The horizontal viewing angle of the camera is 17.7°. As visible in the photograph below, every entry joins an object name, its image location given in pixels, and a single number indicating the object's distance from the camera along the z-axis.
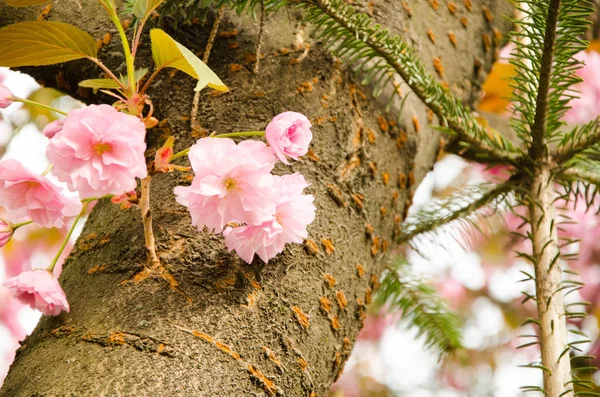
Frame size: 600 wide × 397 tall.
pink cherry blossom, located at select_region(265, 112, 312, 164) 0.96
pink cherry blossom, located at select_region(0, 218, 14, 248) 0.98
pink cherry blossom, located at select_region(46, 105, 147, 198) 0.92
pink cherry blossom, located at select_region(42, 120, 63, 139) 0.97
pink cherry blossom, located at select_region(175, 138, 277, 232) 0.94
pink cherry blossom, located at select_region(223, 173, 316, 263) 0.97
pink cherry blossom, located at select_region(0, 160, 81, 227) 0.95
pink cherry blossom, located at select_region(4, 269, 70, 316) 0.97
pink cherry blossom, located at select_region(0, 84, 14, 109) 0.98
